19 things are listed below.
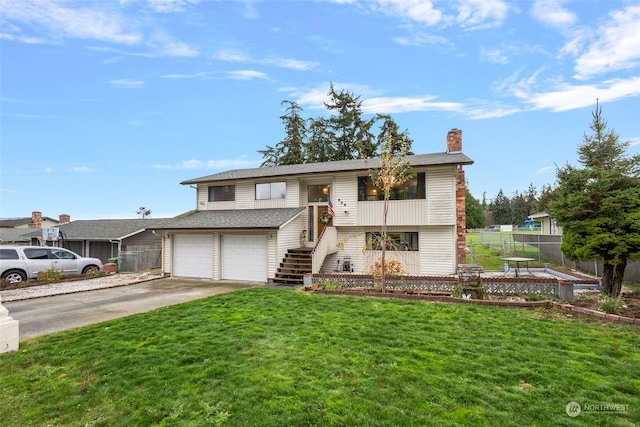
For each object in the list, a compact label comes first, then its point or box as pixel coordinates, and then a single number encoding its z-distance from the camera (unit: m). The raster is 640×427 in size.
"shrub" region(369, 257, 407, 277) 10.71
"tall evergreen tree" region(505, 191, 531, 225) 69.62
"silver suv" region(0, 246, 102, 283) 13.92
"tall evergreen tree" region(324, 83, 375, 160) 32.78
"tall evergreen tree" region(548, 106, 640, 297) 7.86
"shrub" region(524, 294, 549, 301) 8.19
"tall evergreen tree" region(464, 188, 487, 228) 54.64
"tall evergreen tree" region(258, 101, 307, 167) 34.22
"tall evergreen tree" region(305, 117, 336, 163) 33.06
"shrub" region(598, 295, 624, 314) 6.84
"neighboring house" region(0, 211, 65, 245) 29.33
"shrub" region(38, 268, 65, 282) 13.87
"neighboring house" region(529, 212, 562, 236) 26.69
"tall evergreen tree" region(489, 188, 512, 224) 74.74
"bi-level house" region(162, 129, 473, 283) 13.29
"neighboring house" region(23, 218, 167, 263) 21.08
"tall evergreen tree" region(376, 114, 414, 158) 31.44
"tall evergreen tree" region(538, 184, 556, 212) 60.27
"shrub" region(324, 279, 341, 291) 10.22
